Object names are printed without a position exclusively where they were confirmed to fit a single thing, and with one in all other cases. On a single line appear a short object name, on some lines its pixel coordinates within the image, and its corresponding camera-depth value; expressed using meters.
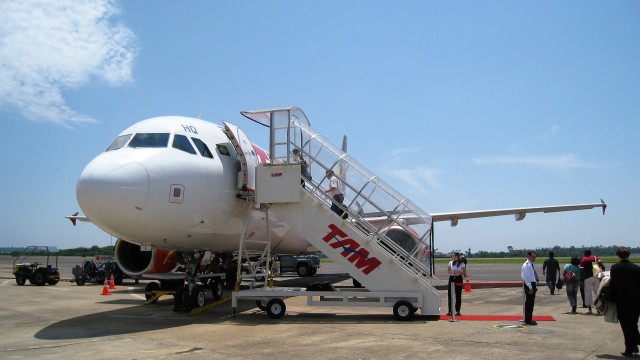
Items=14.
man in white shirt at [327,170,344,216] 11.20
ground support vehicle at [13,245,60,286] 21.92
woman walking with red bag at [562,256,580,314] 11.58
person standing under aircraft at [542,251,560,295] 15.90
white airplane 8.84
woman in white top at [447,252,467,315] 11.16
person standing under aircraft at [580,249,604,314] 11.88
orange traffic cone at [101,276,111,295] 16.67
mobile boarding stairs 10.38
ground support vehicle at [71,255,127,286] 22.33
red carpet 10.35
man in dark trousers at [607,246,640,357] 6.89
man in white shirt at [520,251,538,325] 9.61
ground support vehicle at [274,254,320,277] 27.22
